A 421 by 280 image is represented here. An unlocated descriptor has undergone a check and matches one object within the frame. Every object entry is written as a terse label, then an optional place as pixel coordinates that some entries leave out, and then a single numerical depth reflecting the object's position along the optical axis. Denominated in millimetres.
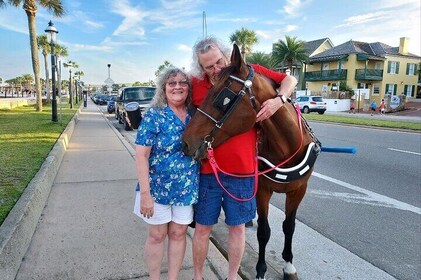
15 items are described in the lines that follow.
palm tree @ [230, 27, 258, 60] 46750
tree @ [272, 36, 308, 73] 40719
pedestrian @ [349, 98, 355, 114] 34709
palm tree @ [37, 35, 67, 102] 34416
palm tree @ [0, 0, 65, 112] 17422
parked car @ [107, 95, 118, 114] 24531
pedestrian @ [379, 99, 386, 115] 28528
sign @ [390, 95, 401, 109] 31594
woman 2137
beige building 39344
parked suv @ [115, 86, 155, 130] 14245
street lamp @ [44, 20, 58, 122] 12297
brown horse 1874
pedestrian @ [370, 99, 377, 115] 31241
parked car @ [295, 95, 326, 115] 28094
